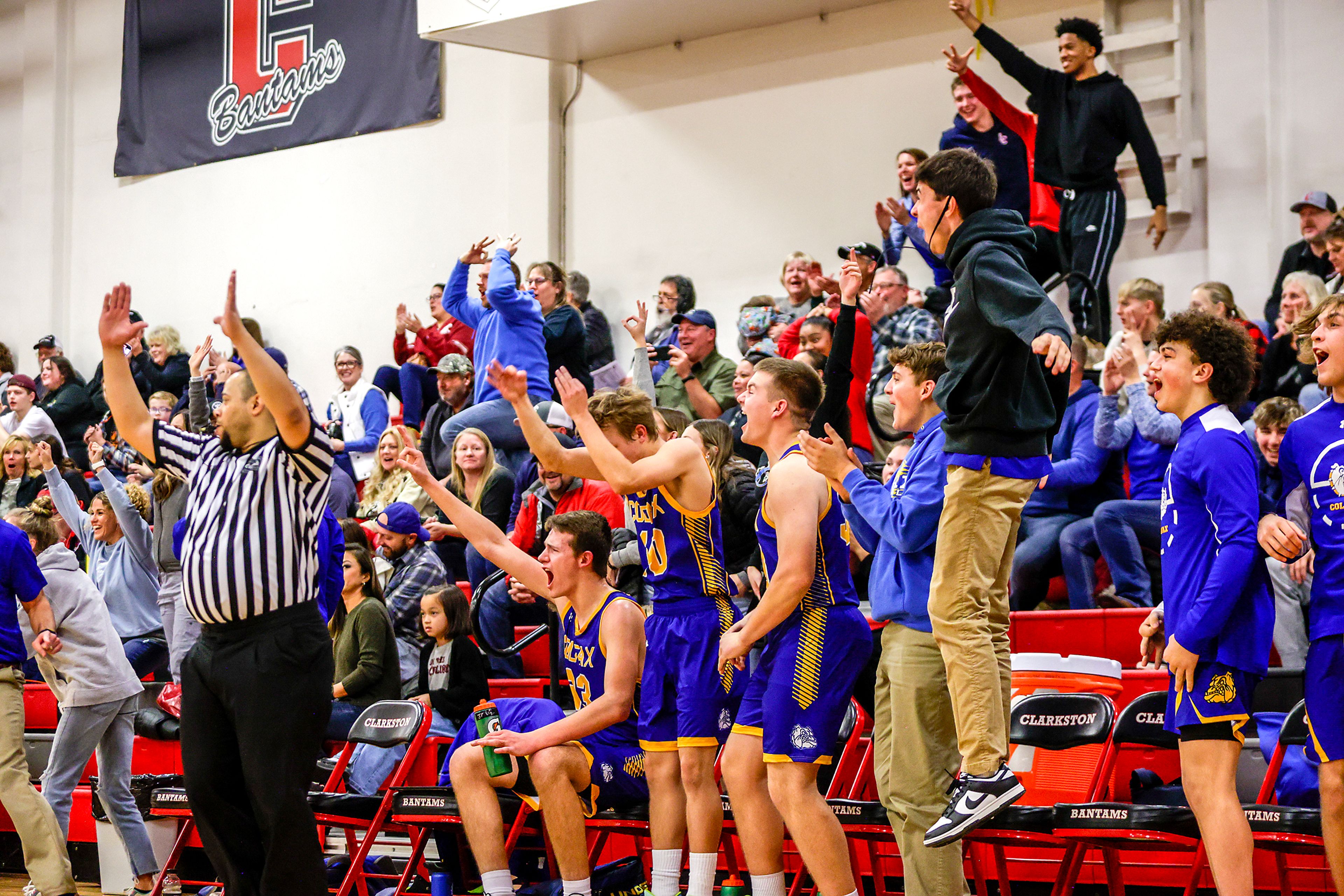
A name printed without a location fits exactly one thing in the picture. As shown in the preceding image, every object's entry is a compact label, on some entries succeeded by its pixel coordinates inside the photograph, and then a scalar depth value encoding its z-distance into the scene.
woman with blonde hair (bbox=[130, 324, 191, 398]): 25.08
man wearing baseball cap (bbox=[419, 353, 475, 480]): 19.77
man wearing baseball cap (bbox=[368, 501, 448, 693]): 14.81
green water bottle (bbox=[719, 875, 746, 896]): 10.21
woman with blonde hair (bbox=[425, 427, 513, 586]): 16.11
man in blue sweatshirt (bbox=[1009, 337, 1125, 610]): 13.52
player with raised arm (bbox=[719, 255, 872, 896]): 8.83
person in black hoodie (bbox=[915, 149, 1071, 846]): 7.66
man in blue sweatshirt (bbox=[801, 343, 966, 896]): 8.33
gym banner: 26.47
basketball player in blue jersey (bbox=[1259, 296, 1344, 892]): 7.85
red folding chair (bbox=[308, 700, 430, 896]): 11.77
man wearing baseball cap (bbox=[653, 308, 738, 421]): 17.87
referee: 8.10
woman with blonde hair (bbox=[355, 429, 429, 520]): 18.52
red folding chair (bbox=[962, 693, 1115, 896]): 9.31
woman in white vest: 22.86
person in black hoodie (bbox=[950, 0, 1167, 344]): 16.45
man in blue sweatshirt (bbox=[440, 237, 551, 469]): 17.36
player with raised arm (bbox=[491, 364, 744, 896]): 9.77
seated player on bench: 10.52
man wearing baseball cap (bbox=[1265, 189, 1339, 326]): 15.40
